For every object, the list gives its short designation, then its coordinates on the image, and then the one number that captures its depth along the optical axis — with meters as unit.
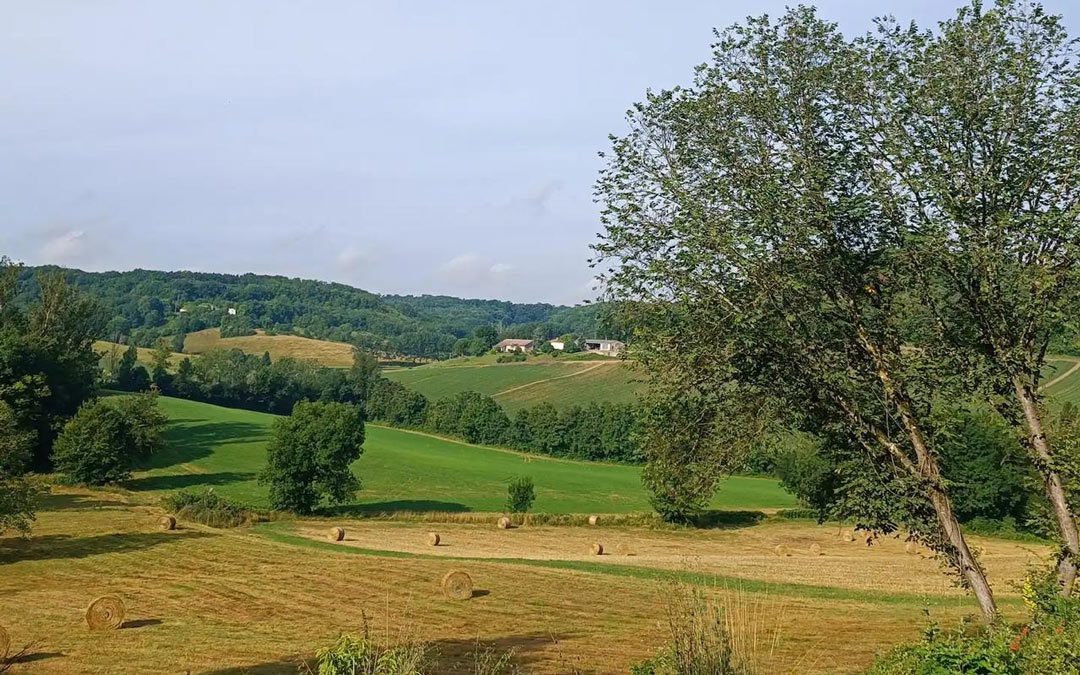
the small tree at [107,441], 55.00
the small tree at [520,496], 57.34
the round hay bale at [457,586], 27.00
